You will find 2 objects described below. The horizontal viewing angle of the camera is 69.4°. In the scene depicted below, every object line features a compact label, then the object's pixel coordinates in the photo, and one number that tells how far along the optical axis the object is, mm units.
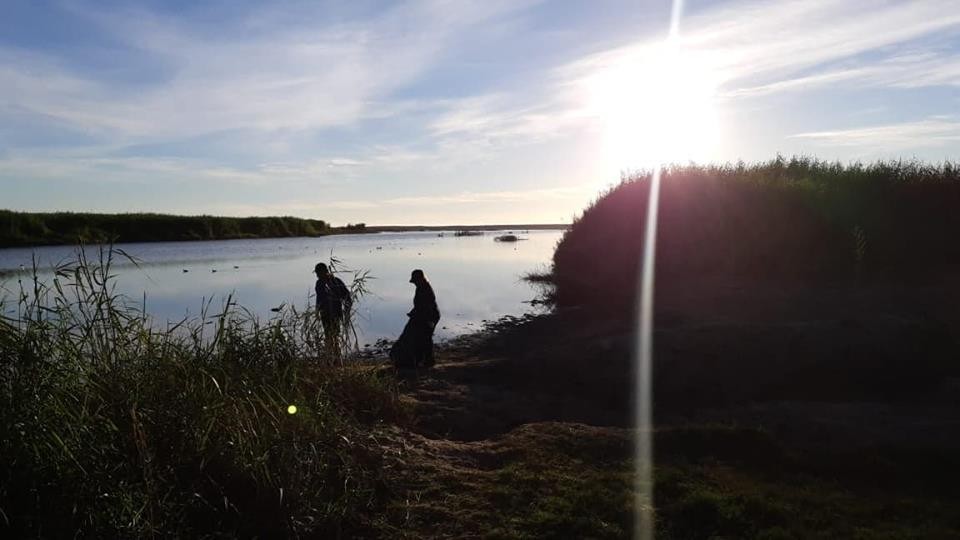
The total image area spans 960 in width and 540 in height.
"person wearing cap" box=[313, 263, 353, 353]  8816
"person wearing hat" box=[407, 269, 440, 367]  11531
